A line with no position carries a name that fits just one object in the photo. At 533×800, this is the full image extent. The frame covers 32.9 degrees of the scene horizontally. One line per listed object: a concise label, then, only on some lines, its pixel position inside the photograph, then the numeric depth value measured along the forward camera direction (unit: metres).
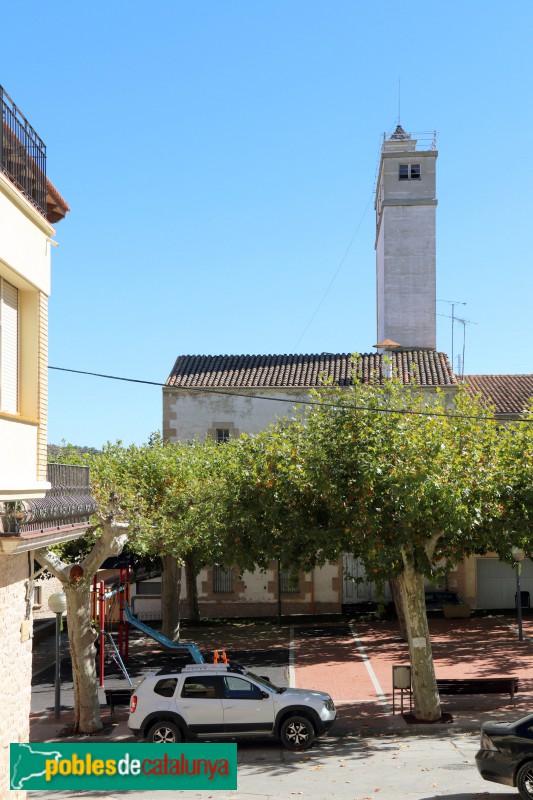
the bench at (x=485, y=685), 19.55
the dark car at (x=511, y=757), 12.80
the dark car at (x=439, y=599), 34.75
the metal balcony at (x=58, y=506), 11.02
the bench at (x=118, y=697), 19.67
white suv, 16.89
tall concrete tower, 44.50
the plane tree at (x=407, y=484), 17.11
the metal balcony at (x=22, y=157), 10.52
